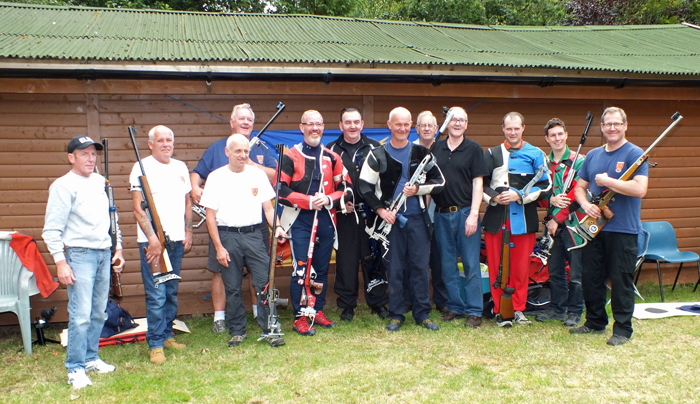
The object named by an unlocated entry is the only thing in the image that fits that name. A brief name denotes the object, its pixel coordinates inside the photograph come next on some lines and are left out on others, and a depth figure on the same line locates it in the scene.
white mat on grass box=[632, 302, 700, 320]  5.11
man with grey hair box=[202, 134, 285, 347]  4.23
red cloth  4.73
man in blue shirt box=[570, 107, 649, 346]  4.16
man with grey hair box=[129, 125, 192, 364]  4.02
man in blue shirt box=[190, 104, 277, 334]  4.74
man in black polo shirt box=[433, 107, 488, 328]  4.79
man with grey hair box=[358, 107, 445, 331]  4.64
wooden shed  5.11
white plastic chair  4.53
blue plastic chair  6.18
